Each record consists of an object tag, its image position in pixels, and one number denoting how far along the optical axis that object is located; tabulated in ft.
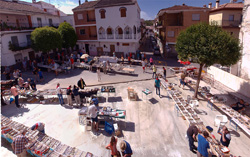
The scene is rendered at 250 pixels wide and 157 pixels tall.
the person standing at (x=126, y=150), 19.10
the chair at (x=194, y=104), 35.53
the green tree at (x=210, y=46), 34.83
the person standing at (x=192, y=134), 23.57
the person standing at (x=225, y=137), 23.03
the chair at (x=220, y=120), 28.14
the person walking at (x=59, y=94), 38.37
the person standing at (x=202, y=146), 20.54
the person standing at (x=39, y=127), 25.40
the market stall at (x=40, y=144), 21.18
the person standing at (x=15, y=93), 37.76
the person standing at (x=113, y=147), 20.50
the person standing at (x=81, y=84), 42.80
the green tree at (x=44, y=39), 73.00
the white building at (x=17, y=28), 70.44
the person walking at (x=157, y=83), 42.45
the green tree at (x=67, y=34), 91.23
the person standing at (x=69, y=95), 37.90
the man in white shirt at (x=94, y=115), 28.30
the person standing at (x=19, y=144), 20.98
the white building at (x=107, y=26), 89.51
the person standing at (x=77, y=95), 37.06
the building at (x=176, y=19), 86.99
